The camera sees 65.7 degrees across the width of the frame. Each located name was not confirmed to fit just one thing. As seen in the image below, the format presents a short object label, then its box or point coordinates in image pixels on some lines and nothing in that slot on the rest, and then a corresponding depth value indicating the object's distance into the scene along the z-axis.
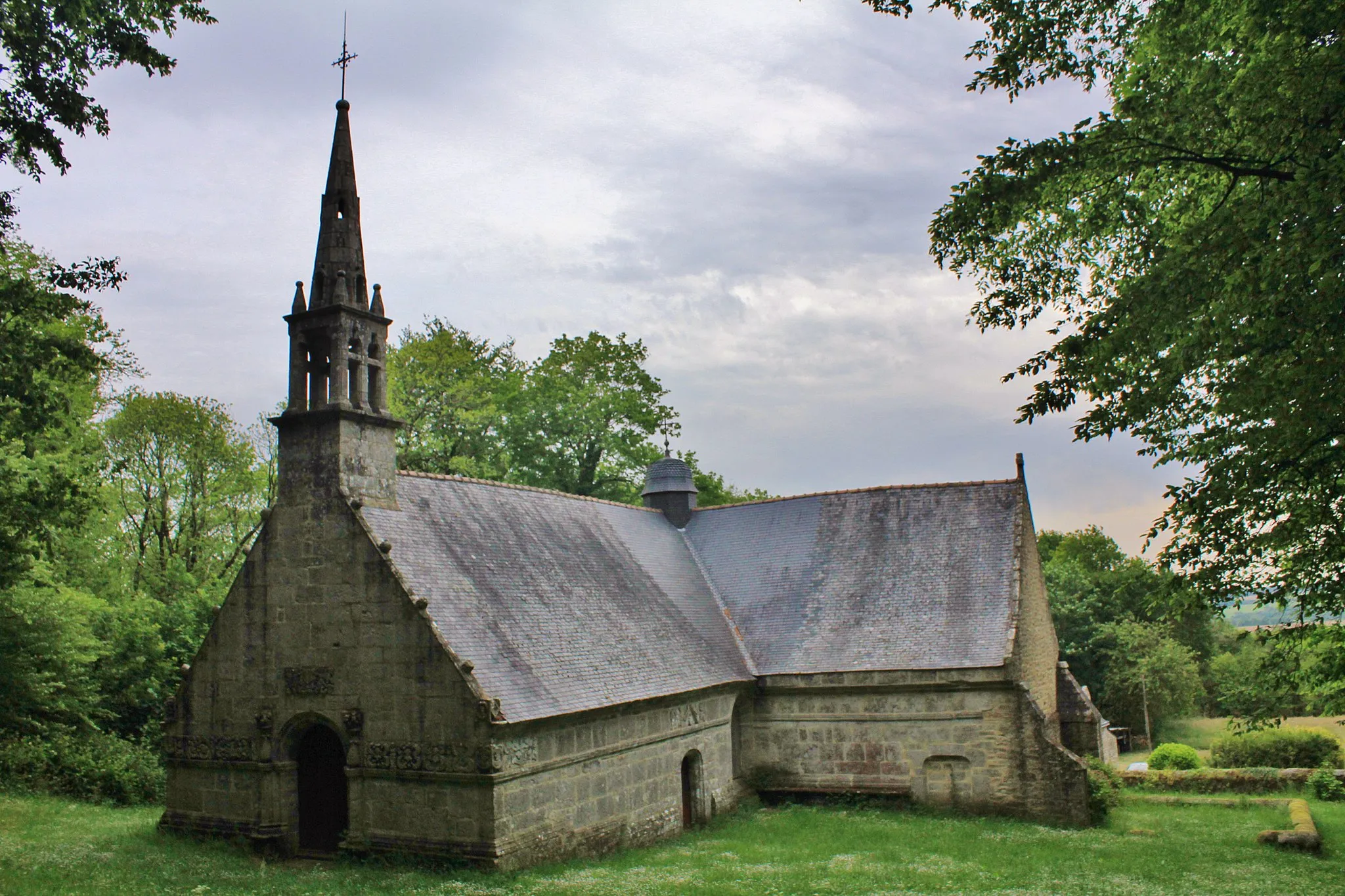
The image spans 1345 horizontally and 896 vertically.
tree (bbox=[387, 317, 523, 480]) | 39.62
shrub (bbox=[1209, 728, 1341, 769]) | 30.08
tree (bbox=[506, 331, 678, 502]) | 41.22
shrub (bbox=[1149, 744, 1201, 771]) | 30.44
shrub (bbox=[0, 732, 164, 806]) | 22.86
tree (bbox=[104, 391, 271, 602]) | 37.47
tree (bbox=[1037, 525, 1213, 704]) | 45.03
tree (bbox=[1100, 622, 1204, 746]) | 43.16
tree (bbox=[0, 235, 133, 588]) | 14.76
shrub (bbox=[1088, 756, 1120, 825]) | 21.36
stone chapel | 16.58
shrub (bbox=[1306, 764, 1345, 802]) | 25.81
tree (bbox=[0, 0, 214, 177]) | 12.83
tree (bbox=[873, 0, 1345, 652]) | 9.31
